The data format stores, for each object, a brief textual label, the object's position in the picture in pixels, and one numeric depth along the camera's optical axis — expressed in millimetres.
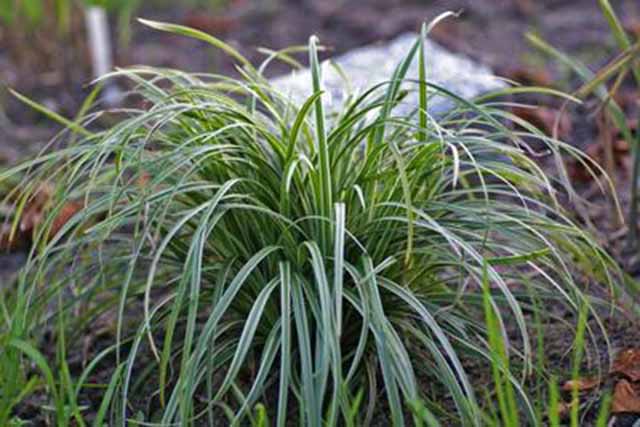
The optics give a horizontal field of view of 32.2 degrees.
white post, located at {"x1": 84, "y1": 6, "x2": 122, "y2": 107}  4328
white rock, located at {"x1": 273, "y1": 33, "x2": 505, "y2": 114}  3129
